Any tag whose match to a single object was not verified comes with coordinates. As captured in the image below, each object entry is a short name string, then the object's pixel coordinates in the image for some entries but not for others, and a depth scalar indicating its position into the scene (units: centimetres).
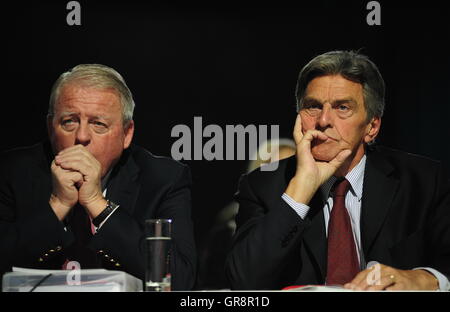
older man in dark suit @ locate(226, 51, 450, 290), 568
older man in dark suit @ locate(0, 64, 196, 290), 582
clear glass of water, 484
